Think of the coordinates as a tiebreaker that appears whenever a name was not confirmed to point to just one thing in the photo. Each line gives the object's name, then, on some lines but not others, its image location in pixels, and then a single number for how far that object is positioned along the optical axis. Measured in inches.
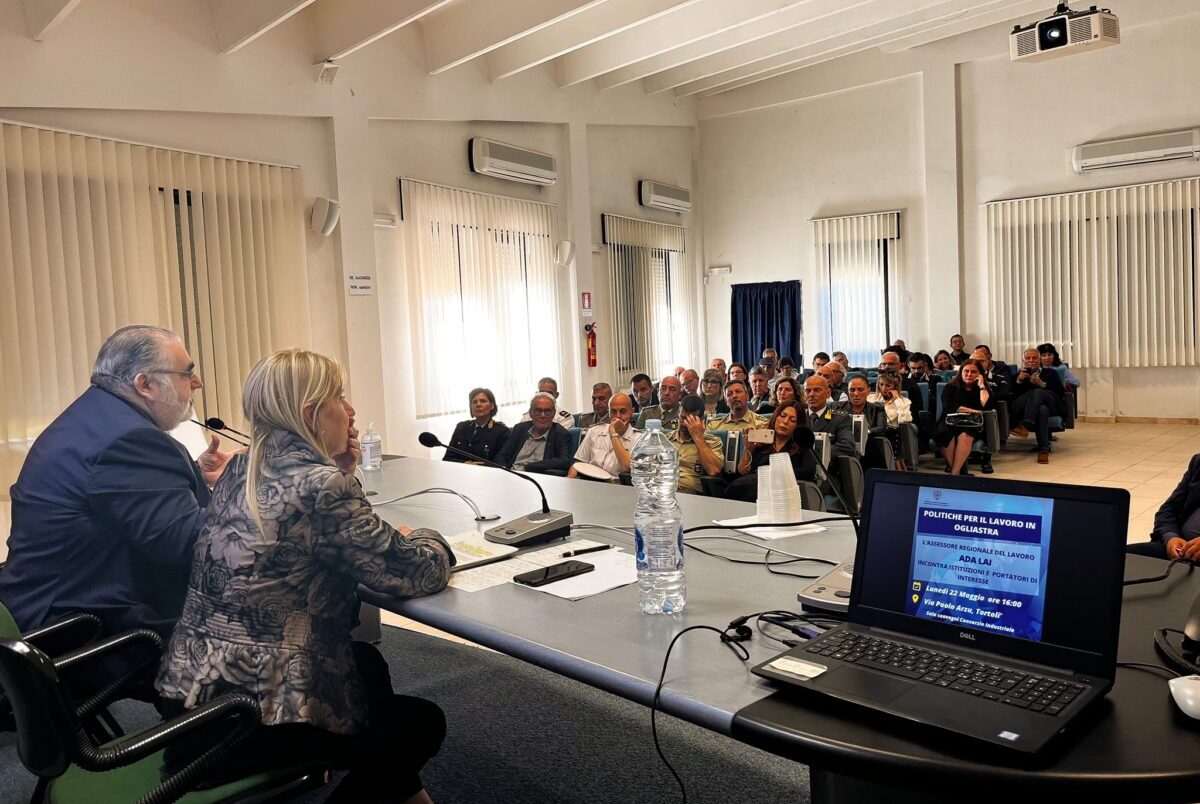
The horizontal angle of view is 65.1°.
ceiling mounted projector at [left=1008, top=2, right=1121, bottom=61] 285.3
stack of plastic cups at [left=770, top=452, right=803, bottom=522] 102.5
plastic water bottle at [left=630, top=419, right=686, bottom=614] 74.3
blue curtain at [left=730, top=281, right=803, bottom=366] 506.0
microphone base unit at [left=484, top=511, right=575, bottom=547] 99.7
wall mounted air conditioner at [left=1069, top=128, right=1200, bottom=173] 396.2
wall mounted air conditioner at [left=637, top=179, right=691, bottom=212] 460.8
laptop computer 51.4
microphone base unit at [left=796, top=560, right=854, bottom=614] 69.3
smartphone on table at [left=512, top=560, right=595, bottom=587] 84.5
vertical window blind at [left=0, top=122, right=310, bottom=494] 224.5
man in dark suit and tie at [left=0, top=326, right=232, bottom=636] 89.4
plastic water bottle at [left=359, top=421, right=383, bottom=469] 166.7
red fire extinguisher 414.0
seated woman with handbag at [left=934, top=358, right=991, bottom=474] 313.9
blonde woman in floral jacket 72.4
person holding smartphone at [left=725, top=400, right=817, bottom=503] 194.4
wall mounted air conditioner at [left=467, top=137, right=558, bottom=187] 357.4
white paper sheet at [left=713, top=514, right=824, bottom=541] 98.8
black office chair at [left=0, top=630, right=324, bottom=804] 62.9
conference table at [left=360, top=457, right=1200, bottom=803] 46.0
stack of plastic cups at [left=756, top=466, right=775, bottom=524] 103.9
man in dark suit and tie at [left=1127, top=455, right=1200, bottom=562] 120.2
